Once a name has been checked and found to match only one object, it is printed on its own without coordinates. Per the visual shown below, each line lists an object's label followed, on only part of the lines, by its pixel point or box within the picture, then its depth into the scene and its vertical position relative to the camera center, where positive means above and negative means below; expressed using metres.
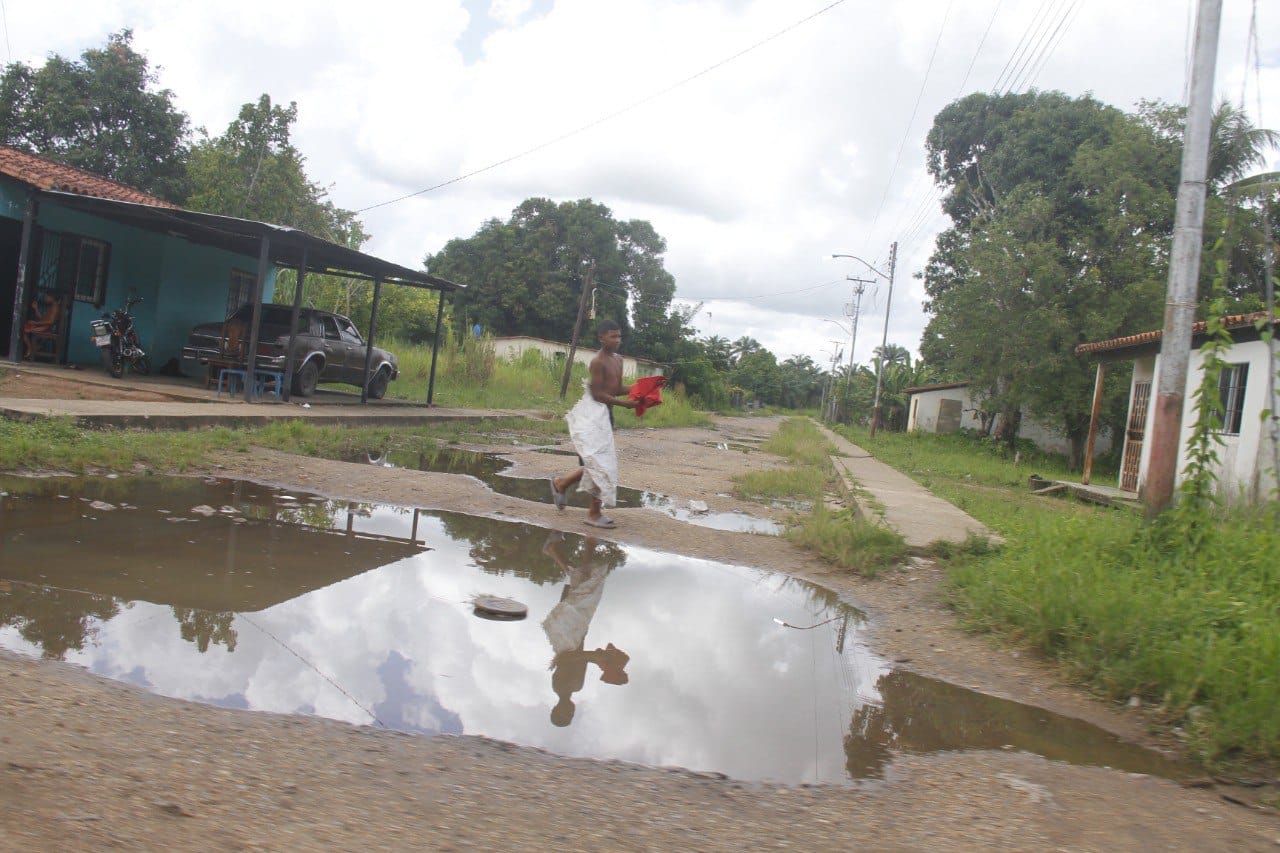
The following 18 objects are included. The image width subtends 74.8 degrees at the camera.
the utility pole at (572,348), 25.41 +2.05
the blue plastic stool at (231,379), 12.83 -0.09
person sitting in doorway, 13.38 +0.55
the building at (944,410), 35.16 +2.07
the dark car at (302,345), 13.91 +0.60
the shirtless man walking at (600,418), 6.65 -0.03
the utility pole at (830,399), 63.29 +3.72
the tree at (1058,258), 21.23 +5.73
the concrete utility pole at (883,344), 35.56 +4.54
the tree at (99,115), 26.16 +7.69
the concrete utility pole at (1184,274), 5.59 +1.43
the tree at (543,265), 46.56 +8.16
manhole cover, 4.31 -1.05
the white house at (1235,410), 10.69 +1.14
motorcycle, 13.08 +0.29
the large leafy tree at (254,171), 23.14 +5.73
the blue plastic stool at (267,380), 13.71 -0.06
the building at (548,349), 39.94 +3.08
